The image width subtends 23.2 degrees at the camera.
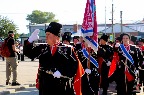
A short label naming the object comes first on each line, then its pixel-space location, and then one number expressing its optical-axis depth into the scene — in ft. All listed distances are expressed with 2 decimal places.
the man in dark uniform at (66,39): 34.39
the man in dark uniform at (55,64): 18.47
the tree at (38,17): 444.14
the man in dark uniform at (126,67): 30.14
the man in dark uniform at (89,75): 28.60
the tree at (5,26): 177.90
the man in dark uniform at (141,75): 41.46
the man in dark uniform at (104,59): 34.78
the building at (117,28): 245.65
